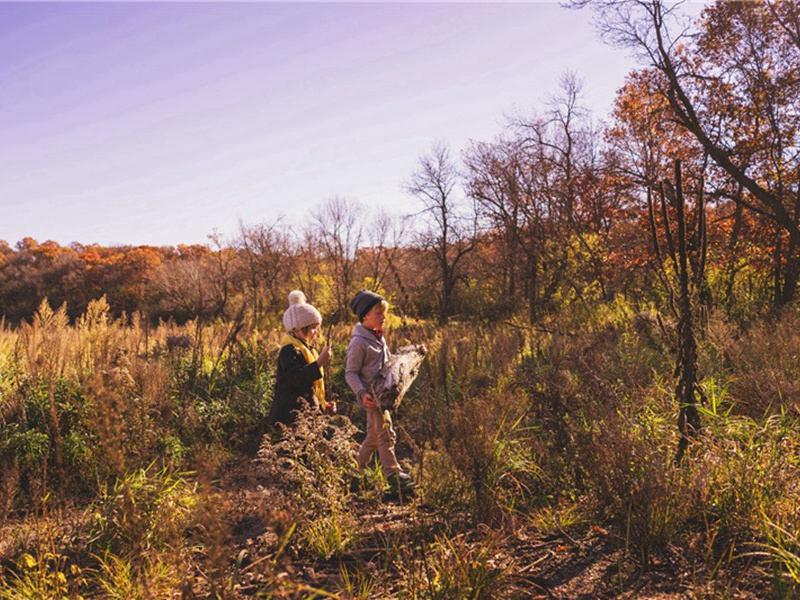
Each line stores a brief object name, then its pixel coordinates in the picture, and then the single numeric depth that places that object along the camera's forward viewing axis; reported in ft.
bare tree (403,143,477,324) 104.12
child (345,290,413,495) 14.85
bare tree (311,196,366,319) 96.63
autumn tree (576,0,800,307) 40.93
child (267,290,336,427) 15.83
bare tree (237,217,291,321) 98.48
